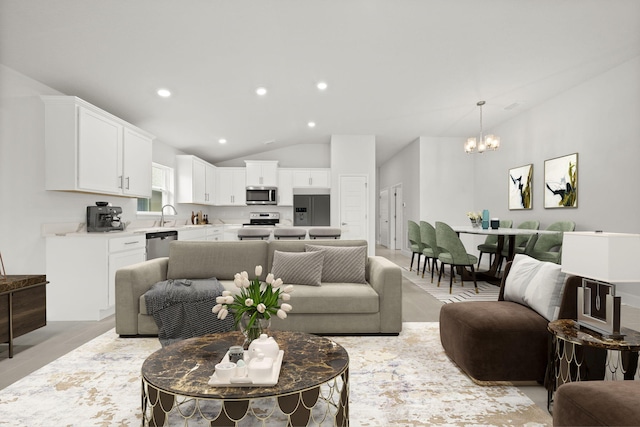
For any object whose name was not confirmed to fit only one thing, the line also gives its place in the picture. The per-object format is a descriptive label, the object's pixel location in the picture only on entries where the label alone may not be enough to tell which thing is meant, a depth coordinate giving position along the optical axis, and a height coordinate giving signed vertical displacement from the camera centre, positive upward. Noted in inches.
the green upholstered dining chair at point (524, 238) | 235.5 -17.7
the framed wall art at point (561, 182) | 209.3 +18.5
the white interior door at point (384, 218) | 464.8 -7.9
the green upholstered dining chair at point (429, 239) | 229.6 -17.8
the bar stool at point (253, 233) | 221.9 -12.8
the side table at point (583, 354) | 67.9 -29.3
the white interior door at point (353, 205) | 316.5 +6.4
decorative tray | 57.3 -27.4
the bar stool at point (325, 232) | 207.2 -11.6
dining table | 195.5 -21.1
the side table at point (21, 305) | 105.0 -28.9
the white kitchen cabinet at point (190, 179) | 277.1 +26.2
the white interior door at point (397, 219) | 396.7 -8.2
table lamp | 68.2 -11.3
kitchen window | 243.3 +16.7
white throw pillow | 88.3 -19.5
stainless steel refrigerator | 328.2 +2.1
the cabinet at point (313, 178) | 327.6 +31.5
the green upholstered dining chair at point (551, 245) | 188.2 -18.4
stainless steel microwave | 325.4 +15.9
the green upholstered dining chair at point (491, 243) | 247.2 -22.5
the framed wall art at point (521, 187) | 251.3 +18.0
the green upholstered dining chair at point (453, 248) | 197.3 -20.4
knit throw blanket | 112.7 -32.2
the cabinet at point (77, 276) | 145.1 -25.7
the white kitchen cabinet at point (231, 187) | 330.6 +23.6
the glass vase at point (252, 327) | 69.5 -22.4
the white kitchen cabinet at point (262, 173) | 324.5 +35.9
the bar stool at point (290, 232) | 215.8 -11.9
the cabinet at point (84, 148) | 143.3 +27.8
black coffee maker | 163.6 -2.4
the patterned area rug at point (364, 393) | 72.7 -42.2
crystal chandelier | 230.4 +44.6
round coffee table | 57.0 -28.2
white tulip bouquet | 68.1 -17.4
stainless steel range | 330.0 -6.1
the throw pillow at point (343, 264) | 135.8 -19.9
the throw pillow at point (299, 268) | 129.0 -20.3
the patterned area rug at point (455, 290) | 179.6 -43.5
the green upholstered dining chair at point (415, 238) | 256.0 -19.6
